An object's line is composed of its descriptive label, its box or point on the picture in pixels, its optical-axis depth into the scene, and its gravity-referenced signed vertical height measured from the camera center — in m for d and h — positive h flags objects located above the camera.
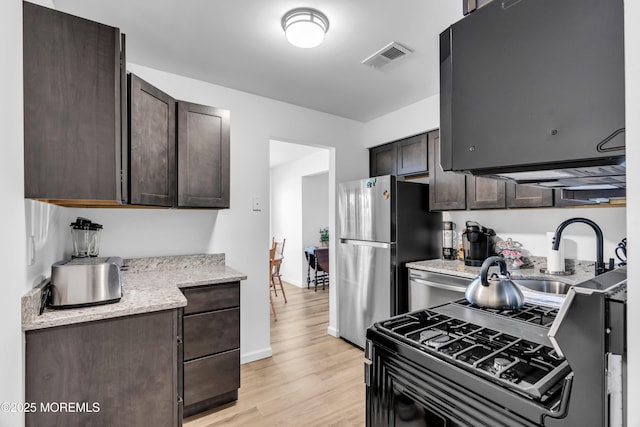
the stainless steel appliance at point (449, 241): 3.09 -0.27
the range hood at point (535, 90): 0.44 +0.20
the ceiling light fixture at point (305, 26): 1.80 +1.10
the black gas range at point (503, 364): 0.50 -0.40
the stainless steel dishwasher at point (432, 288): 2.47 -0.61
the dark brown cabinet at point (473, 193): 2.38 +0.17
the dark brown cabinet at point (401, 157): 3.21 +0.63
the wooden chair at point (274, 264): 4.72 -0.75
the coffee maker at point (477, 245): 2.70 -0.27
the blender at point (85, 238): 2.06 -0.14
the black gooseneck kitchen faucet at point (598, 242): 1.30 -0.12
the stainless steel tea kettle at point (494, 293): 1.12 -0.29
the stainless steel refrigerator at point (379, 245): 2.90 -0.29
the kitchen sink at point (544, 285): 2.15 -0.51
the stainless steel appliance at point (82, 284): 1.49 -0.33
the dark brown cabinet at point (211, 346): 2.05 -0.88
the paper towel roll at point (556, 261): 2.25 -0.34
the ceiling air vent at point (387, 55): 2.16 +1.15
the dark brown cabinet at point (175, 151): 1.85 +0.45
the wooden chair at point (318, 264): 5.45 -0.87
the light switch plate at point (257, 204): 2.98 +0.11
